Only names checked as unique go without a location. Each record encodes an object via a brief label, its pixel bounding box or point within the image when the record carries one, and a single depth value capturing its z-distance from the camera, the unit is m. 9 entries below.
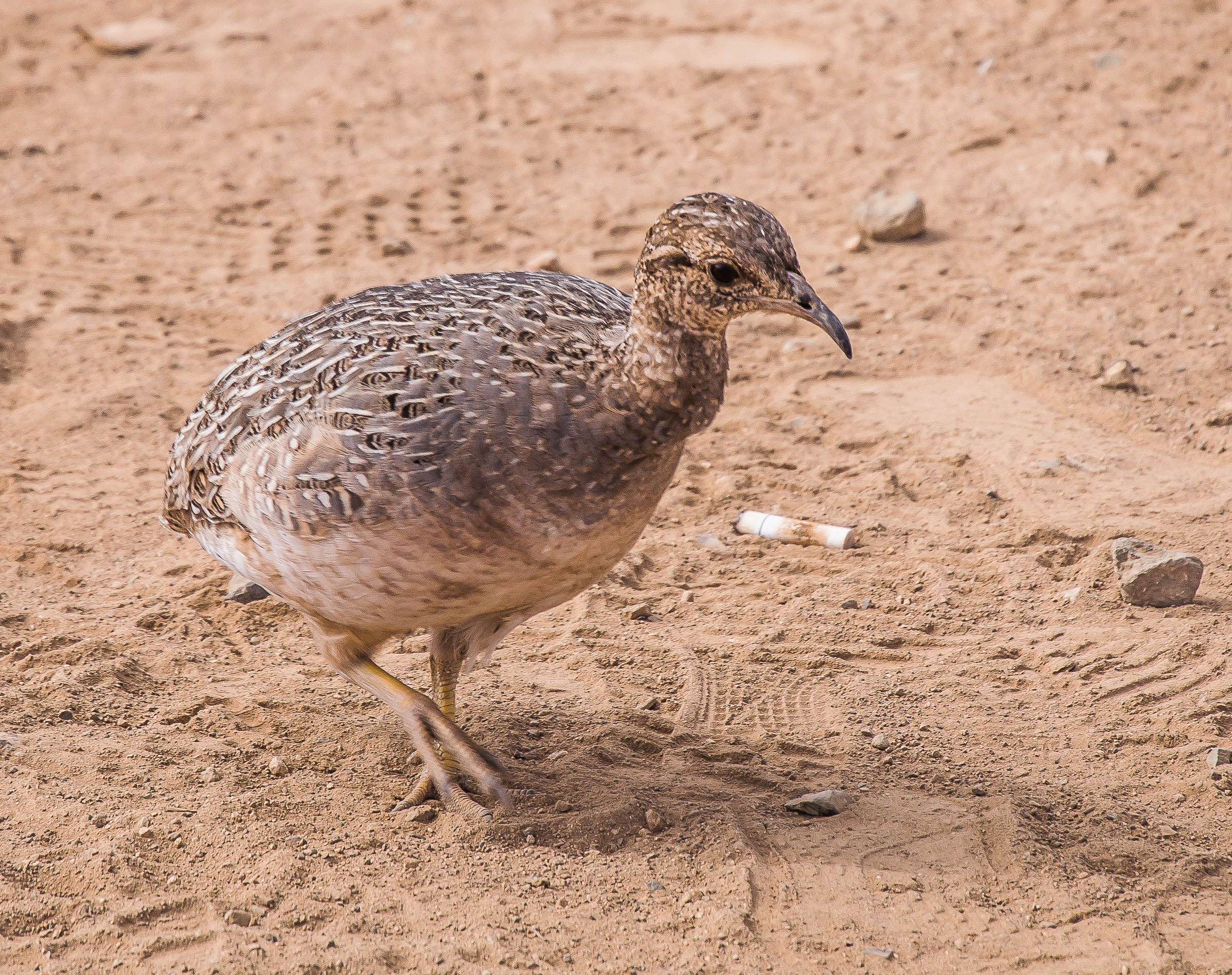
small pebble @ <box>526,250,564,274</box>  16.84
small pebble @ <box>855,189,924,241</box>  16.91
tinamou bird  7.59
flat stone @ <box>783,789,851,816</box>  8.98
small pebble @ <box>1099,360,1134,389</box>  13.95
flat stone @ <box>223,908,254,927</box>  7.86
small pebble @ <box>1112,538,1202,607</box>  10.60
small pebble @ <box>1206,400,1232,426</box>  13.23
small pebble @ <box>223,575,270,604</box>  11.57
